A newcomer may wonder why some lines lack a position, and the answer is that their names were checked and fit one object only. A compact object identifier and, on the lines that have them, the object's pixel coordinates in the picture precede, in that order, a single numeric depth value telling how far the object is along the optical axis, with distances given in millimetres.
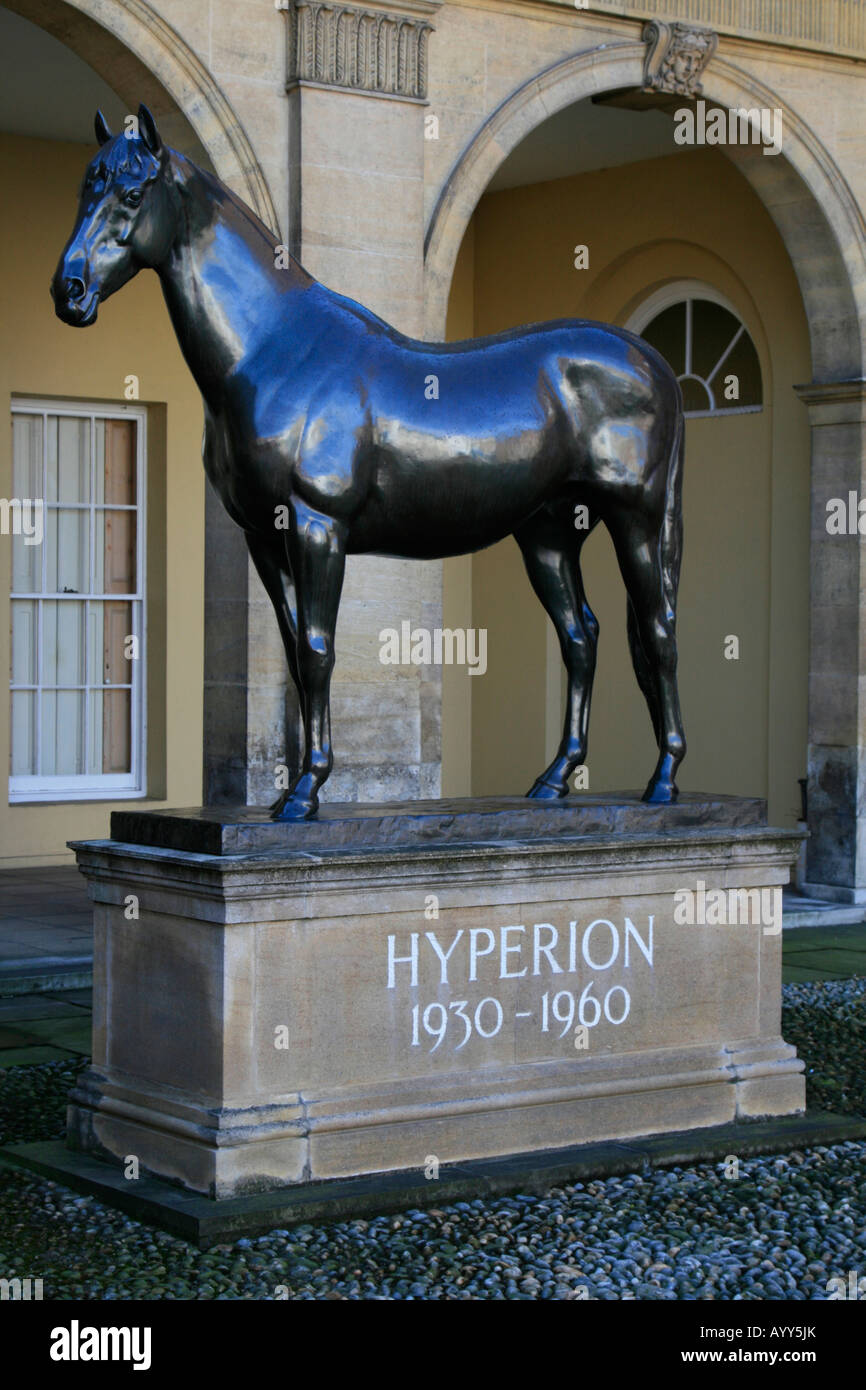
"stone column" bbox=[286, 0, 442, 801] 8289
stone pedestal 4715
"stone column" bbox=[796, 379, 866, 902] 10344
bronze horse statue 4902
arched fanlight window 11961
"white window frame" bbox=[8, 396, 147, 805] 11609
